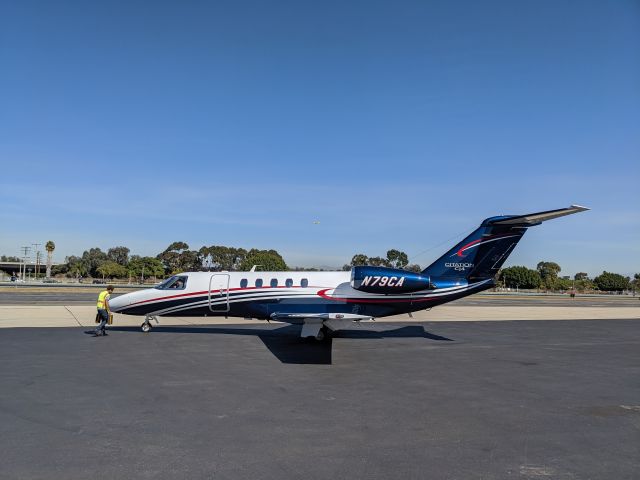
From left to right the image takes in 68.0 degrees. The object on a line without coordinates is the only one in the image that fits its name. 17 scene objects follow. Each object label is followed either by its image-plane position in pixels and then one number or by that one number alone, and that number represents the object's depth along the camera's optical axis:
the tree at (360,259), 103.77
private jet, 15.95
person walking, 16.89
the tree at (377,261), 94.74
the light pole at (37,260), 135.00
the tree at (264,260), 107.06
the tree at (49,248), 132.50
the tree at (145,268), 109.31
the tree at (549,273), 135.88
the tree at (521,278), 123.88
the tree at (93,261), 144.12
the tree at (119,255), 156.62
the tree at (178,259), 118.06
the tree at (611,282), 130.62
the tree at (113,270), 121.00
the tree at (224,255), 128.25
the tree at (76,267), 139.38
